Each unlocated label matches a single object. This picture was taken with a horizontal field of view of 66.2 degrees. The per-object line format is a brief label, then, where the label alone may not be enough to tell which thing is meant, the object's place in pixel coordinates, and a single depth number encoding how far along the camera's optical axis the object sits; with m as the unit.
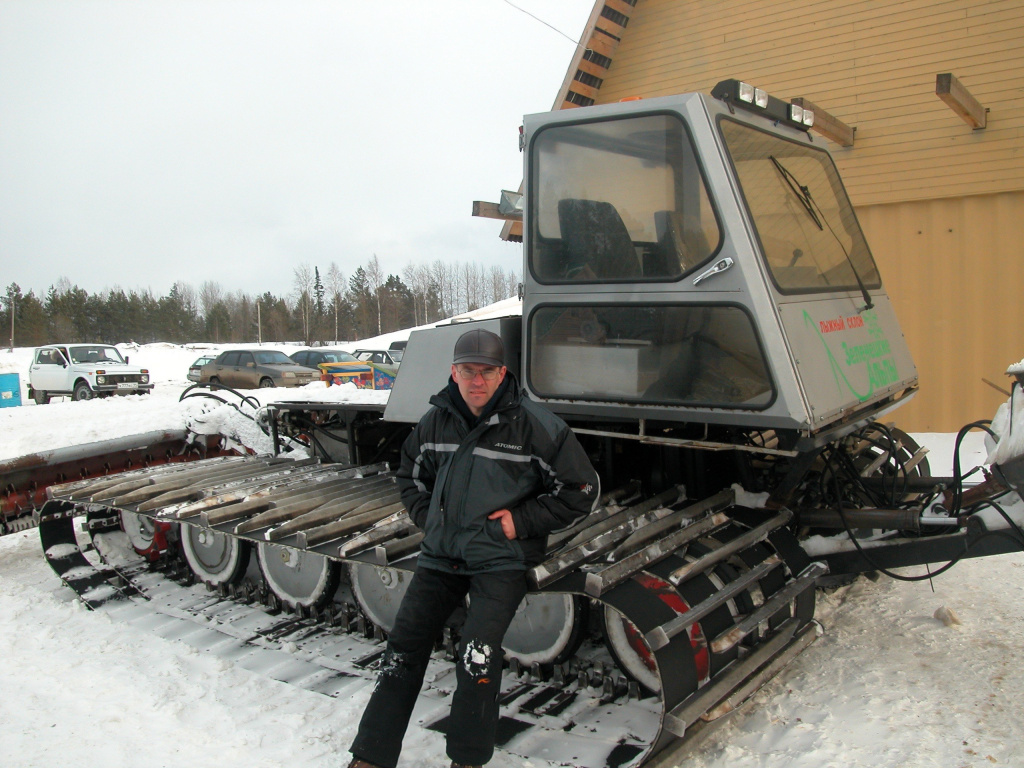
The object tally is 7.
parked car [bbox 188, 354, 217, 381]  29.56
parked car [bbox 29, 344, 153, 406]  24.59
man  2.91
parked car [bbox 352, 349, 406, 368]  27.84
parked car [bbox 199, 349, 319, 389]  26.09
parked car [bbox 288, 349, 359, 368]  30.83
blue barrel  20.50
